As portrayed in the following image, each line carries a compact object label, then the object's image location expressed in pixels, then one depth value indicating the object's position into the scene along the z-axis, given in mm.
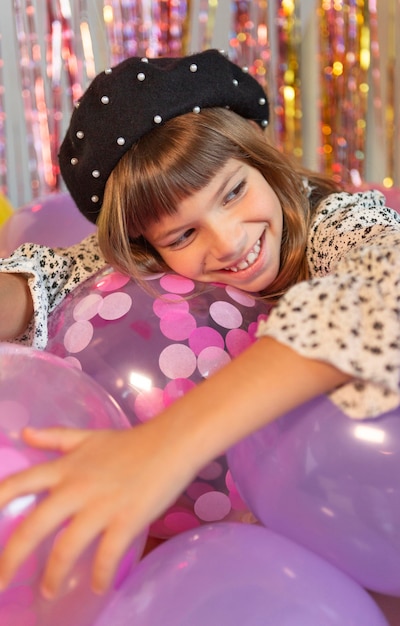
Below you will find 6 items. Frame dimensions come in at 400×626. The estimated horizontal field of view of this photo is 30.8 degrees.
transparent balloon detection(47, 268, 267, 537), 880
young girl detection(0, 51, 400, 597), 637
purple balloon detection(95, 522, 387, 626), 612
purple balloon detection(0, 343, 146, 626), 583
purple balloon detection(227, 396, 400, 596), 666
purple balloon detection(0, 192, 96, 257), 1535
